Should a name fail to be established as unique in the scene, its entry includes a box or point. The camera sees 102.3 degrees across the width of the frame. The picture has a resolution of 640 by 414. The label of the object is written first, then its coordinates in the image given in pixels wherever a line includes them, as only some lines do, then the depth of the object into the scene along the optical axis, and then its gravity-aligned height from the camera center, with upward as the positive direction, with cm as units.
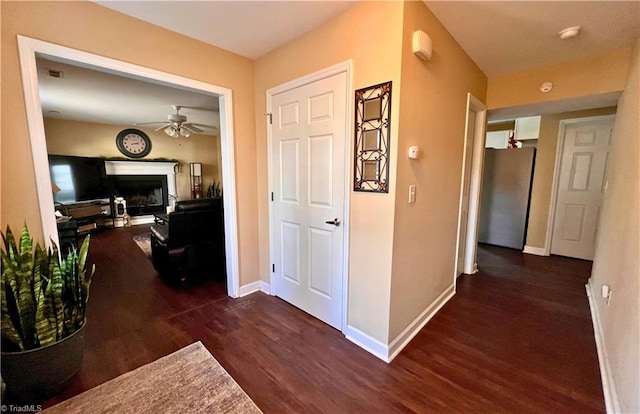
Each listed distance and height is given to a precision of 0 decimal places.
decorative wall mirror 164 +28
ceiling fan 423 +91
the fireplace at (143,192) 607 -38
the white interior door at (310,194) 198 -13
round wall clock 600 +81
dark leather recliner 291 -77
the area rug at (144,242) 421 -118
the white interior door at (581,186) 357 -7
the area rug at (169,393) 140 -124
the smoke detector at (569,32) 194 +114
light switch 179 -9
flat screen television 503 -3
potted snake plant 134 -78
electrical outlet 187 -83
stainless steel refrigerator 413 -24
